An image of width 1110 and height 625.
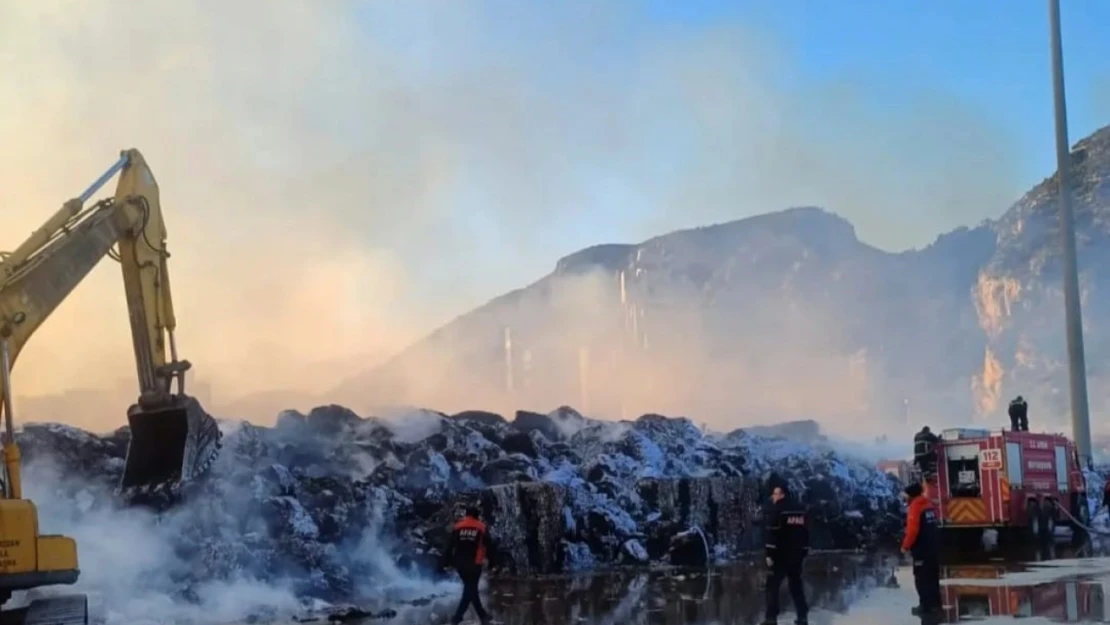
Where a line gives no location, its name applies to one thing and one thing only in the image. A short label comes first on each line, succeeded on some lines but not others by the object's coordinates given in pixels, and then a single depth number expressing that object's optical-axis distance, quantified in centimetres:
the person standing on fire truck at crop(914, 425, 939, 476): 2073
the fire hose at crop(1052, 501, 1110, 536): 2201
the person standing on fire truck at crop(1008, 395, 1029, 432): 2303
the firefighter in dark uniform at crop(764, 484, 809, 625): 1061
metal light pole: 2934
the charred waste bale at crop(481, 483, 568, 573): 1899
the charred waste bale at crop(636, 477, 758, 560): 2161
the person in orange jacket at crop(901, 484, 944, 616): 1100
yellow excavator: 1071
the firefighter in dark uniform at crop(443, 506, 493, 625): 1144
